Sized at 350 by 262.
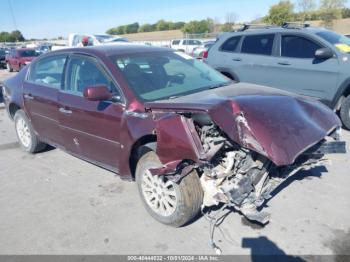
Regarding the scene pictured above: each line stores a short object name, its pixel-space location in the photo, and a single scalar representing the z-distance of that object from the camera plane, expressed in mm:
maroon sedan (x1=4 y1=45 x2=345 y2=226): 2910
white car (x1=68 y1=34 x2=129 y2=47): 19891
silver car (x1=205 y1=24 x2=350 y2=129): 6309
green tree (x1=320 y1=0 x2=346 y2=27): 46419
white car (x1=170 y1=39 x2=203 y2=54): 28200
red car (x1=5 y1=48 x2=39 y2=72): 22047
